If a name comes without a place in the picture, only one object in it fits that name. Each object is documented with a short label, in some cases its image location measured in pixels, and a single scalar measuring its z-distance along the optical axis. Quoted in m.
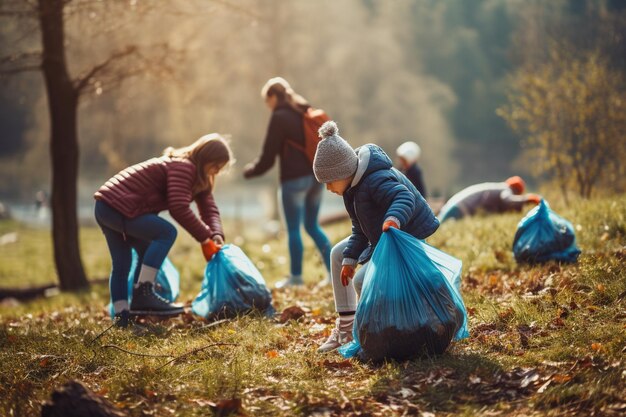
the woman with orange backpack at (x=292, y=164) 6.98
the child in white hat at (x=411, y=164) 9.56
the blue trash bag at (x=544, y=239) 5.96
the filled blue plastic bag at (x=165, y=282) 6.05
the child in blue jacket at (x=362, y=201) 4.05
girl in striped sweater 5.45
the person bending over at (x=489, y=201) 10.21
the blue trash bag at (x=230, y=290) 5.48
